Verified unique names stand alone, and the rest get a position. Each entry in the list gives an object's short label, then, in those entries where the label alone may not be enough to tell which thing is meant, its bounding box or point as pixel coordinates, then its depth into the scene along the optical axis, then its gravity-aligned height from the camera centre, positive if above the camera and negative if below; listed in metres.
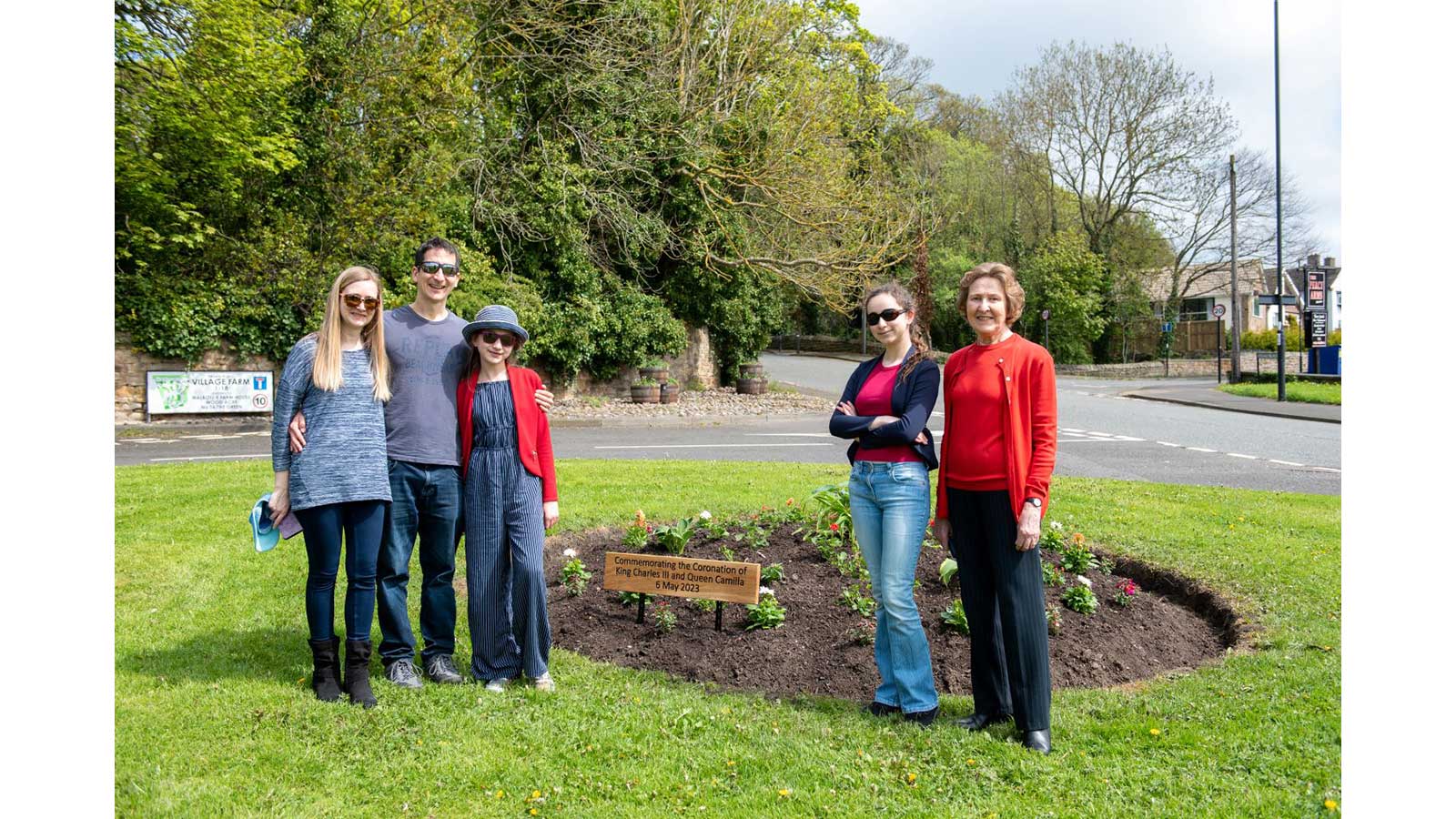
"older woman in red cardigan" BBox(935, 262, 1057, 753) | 3.77 -0.43
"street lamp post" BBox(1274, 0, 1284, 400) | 25.30 +3.88
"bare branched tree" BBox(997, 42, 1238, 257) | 42.03 +11.66
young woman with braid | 4.10 -0.41
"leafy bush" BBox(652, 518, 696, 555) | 6.26 -1.02
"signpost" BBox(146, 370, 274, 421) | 18.62 -0.17
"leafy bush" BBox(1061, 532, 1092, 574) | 6.01 -1.11
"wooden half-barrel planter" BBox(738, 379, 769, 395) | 26.78 -0.11
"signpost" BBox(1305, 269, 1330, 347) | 27.41 +2.25
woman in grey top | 4.24 -0.37
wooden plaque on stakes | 5.04 -1.06
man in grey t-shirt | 4.51 -0.38
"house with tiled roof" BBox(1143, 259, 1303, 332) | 47.44 +5.20
